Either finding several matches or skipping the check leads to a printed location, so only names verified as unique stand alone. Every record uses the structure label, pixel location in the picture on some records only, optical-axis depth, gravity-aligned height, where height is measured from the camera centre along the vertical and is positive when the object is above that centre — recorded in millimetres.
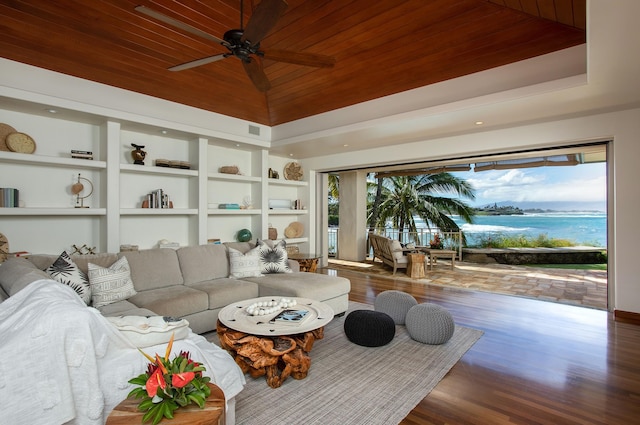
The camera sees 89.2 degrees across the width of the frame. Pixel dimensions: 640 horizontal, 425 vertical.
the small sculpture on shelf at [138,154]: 4805 +870
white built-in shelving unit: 4043 +476
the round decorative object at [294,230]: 7328 -391
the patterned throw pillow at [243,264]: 4270 -685
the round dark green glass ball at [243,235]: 6316 -444
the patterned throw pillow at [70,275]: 2926 -568
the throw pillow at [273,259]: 4488 -651
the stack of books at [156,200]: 4980 +204
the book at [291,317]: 2627 -878
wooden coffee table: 2445 -1016
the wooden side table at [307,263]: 5812 -905
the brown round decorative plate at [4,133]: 3824 +947
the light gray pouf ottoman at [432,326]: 3219 -1132
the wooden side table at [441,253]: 7602 -956
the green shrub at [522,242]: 12125 -1117
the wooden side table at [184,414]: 1238 -792
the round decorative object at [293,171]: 7361 +954
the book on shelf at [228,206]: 5867 +124
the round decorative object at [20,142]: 3838 +849
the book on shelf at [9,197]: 3766 +187
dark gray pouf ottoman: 3156 -1145
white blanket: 1292 -662
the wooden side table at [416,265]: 6625 -1075
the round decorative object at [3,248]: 3759 -410
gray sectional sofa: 3115 -843
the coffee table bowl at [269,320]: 2477 -889
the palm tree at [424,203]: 10211 +315
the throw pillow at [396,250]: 7067 -821
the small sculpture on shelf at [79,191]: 4398 +298
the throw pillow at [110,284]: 3092 -693
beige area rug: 2117 -1321
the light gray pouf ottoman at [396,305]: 3746 -1077
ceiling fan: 2176 +1340
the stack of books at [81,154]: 4262 +782
